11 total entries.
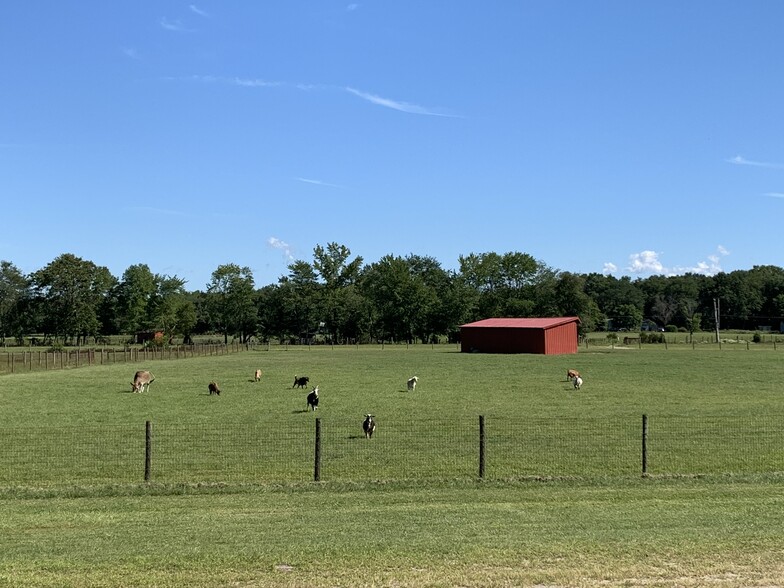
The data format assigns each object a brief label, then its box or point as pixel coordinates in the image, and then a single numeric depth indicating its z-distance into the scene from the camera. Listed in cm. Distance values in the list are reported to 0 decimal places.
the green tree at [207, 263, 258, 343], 12900
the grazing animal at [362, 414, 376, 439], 1844
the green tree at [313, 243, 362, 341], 12306
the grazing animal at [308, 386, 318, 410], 2477
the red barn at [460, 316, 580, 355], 7250
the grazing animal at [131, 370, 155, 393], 3259
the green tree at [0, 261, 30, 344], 12200
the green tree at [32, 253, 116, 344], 11712
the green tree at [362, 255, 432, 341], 12000
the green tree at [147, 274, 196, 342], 11919
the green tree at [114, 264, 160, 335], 12319
